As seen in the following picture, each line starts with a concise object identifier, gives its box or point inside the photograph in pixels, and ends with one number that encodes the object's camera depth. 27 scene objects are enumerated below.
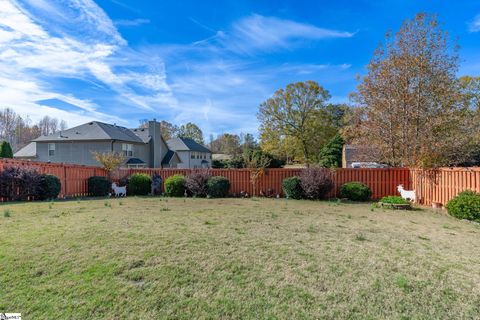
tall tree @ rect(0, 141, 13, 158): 21.05
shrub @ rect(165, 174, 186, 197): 12.55
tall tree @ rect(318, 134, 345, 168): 28.39
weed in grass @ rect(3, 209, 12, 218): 6.12
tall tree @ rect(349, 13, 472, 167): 11.55
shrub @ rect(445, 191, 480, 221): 6.76
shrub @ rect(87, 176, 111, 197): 12.99
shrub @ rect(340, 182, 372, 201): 11.16
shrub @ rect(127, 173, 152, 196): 13.53
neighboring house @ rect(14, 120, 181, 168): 26.34
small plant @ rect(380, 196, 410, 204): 9.10
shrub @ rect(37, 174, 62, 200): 10.55
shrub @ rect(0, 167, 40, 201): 9.87
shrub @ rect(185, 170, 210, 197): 12.35
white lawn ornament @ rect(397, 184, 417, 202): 10.12
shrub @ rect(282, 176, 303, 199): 11.52
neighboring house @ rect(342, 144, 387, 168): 13.51
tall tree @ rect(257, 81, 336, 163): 30.64
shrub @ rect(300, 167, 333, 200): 11.10
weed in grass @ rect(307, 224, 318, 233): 5.24
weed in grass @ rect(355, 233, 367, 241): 4.69
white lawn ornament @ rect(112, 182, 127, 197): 12.95
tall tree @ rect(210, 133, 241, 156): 44.21
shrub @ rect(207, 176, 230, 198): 12.23
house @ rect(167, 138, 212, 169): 35.91
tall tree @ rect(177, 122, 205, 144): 58.53
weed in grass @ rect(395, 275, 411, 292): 2.82
